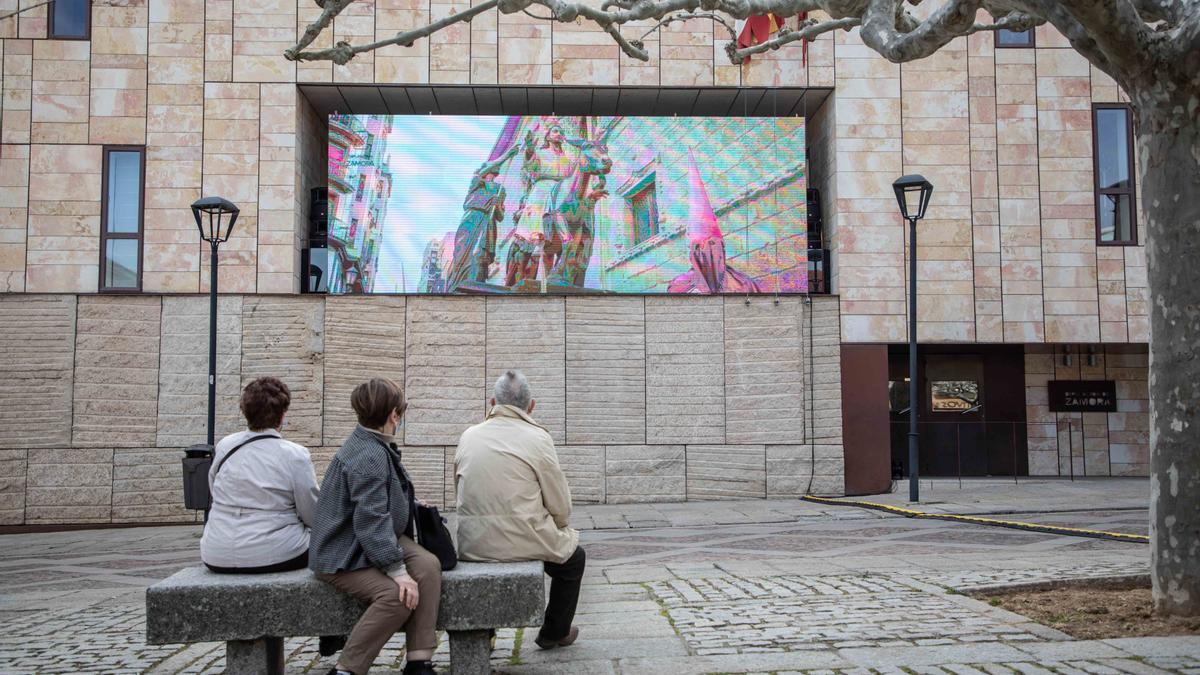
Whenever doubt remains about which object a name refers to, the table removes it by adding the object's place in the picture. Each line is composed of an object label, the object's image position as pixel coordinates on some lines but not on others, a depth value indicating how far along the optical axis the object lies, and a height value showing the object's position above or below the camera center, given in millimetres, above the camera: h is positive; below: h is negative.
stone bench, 4953 -1103
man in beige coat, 5633 -634
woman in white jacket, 5246 -586
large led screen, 18250 +3356
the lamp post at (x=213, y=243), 13883 +2071
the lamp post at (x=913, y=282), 15320 +1644
